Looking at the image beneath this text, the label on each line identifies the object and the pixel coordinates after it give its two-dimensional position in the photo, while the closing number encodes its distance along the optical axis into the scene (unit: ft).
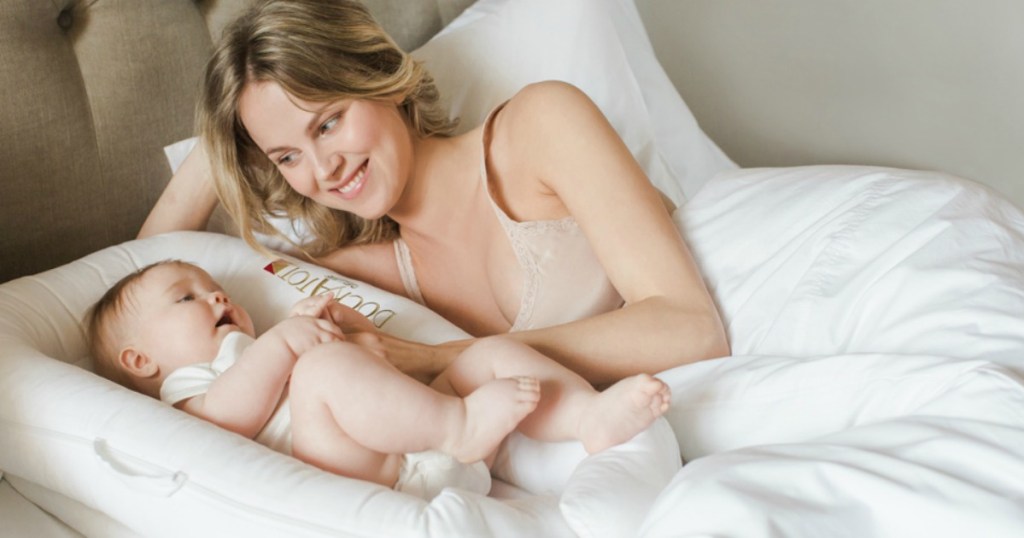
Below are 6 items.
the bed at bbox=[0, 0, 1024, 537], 3.09
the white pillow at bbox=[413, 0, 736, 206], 6.64
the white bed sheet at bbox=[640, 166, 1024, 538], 2.93
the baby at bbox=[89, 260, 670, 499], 3.70
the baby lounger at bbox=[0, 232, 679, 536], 3.31
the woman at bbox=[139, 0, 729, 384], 4.64
